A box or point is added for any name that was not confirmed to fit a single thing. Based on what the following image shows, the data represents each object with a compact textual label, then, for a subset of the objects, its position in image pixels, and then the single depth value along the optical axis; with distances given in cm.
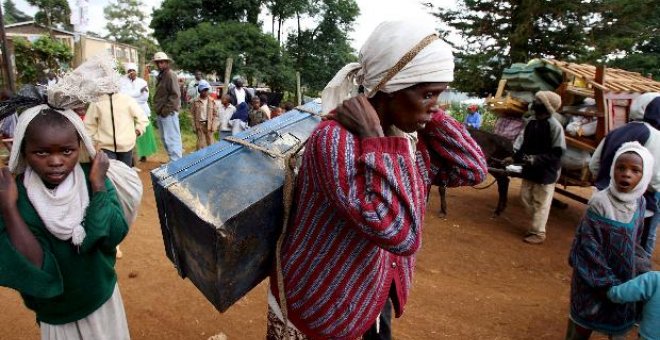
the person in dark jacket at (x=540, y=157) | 467
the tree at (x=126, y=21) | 4225
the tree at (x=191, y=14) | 2047
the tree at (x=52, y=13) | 3014
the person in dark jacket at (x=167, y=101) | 676
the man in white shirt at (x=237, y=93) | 980
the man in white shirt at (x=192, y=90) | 1481
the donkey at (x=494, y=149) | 575
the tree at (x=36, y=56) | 1130
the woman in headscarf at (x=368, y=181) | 109
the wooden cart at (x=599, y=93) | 441
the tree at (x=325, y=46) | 2333
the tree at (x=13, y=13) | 5277
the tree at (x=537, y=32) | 1253
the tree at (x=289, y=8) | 2297
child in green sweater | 141
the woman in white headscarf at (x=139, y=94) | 725
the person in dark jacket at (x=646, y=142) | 342
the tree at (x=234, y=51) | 1800
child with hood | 218
